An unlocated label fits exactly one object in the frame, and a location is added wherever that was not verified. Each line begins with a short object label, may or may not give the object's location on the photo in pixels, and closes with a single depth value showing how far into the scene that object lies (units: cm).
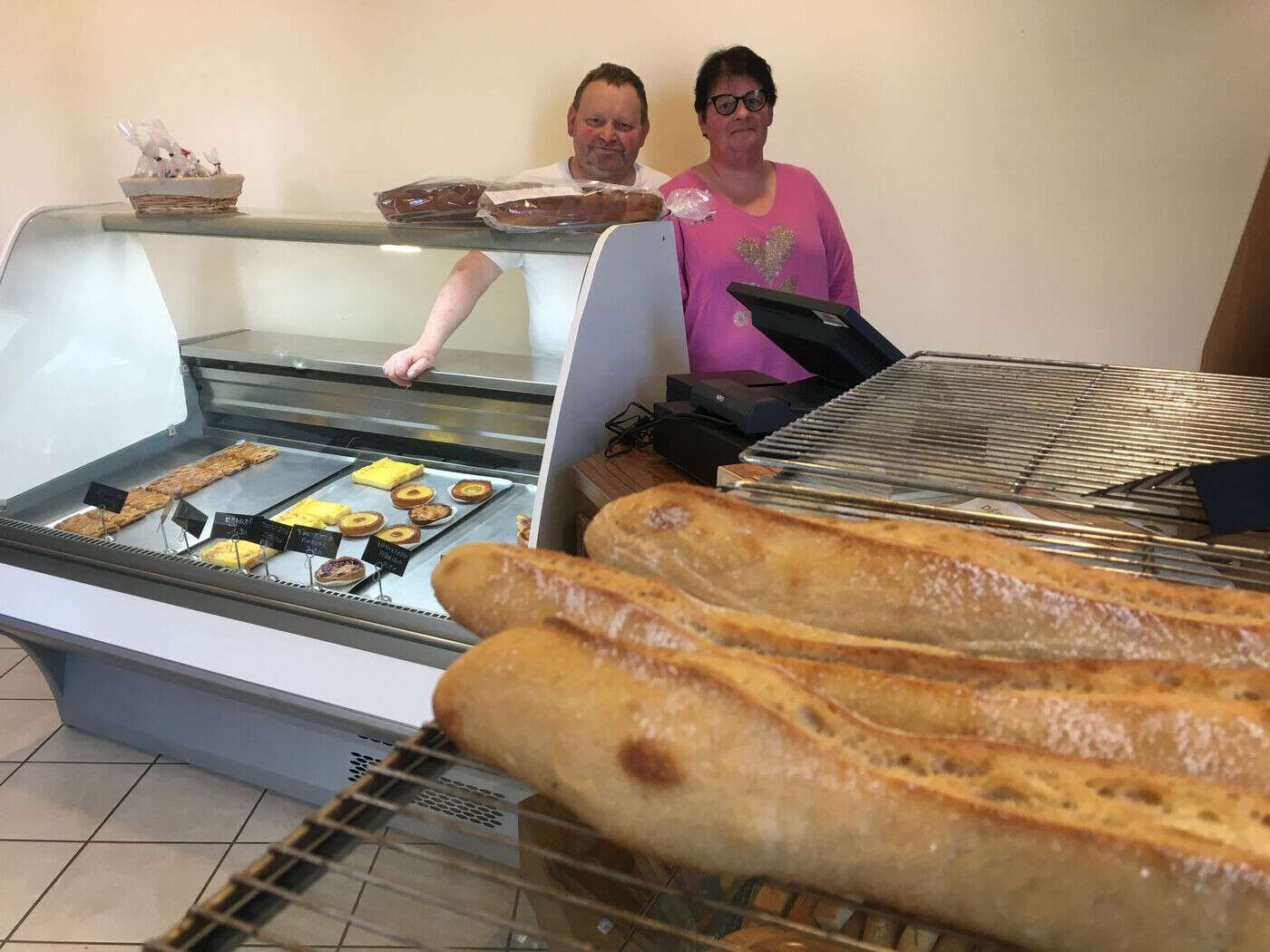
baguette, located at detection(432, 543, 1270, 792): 52
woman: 306
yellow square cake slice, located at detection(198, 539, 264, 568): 236
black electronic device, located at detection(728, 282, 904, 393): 156
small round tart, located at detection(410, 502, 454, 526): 246
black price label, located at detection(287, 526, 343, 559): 216
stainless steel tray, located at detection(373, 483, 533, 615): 222
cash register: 159
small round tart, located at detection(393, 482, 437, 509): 254
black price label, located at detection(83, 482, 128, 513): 250
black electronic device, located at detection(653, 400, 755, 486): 173
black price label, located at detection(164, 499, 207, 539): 238
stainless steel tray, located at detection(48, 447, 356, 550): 251
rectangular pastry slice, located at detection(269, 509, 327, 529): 248
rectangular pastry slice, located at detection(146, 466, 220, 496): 266
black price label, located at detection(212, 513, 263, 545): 223
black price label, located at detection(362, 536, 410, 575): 212
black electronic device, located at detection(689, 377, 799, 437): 171
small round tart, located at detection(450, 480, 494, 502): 254
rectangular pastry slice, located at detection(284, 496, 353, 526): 252
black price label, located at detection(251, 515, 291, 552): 218
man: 225
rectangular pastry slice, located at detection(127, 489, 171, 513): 261
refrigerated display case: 215
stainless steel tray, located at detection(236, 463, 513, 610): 229
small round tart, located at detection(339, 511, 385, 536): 246
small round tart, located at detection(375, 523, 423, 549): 240
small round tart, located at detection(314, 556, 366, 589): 226
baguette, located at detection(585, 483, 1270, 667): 64
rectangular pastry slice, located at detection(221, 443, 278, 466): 283
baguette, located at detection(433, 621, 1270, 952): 46
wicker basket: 260
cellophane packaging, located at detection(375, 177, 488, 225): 229
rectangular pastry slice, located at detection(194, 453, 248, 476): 276
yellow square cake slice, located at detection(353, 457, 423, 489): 264
